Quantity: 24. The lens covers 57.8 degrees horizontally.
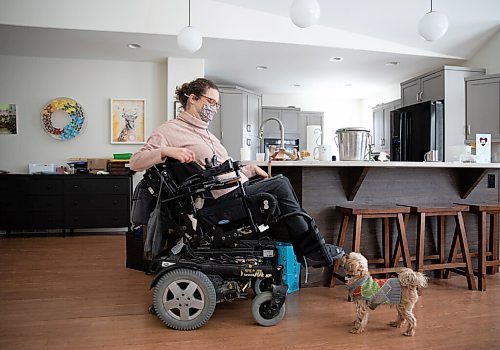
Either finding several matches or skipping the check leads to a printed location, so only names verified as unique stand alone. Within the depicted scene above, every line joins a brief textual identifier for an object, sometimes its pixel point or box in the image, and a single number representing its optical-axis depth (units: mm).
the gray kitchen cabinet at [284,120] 8461
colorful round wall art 5922
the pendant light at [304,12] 3109
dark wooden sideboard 5402
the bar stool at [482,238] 2889
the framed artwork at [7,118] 5883
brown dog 2146
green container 5727
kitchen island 3002
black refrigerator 5668
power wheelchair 2203
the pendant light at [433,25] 3457
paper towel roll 3447
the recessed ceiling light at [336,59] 6016
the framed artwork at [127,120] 6059
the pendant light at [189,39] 3918
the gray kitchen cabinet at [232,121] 6996
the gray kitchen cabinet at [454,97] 5648
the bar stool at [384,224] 2787
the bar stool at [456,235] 2859
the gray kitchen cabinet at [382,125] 7629
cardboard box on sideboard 5797
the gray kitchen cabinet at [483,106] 5283
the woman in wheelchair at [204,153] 2238
